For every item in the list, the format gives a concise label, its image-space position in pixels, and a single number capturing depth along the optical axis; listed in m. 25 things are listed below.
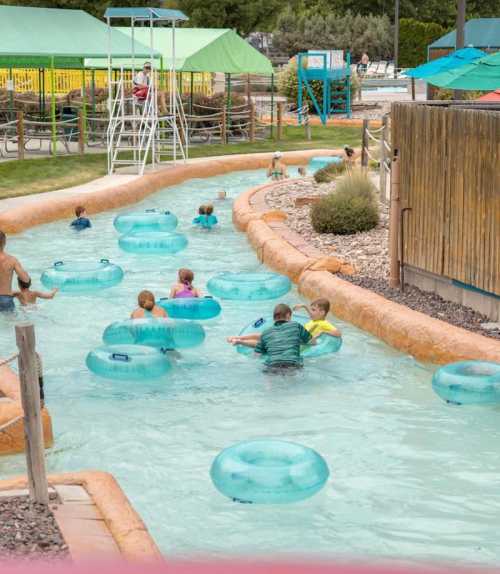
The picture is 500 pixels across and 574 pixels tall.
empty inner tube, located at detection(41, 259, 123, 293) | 13.73
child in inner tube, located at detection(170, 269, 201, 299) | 12.53
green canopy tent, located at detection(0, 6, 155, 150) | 23.50
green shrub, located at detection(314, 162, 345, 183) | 21.34
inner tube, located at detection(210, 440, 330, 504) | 7.31
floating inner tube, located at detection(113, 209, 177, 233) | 17.94
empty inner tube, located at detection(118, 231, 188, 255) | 16.33
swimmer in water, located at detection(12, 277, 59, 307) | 12.34
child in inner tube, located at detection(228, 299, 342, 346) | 10.60
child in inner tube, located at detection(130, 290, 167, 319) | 11.28
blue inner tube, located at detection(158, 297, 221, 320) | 12.12
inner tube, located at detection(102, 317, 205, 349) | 10.81
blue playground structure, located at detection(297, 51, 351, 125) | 35.97
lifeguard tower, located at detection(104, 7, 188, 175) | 22.70
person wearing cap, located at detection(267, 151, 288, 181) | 23.53
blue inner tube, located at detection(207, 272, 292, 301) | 13.15
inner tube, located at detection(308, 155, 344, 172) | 25.47
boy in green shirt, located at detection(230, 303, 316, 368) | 10.12
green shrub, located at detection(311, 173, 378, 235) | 16.00
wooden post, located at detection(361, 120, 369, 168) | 19.90
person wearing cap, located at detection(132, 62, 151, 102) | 23.84
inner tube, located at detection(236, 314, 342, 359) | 10.62
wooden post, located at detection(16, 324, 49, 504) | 6.26
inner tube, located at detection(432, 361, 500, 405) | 9.22
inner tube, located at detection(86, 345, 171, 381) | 10.00
